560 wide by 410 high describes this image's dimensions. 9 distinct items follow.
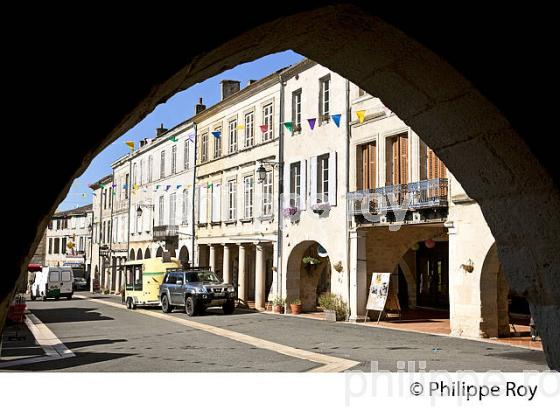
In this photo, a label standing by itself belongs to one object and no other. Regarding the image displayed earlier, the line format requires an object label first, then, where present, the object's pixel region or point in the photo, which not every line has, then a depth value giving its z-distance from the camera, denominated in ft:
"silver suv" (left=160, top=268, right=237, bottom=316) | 69.92
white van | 112.47
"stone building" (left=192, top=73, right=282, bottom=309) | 79.42
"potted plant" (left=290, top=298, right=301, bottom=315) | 71.61
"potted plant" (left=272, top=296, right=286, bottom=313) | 73.97
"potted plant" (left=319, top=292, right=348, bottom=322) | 62.39
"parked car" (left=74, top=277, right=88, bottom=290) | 164.55
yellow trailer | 83.30
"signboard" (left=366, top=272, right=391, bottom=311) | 57.62
